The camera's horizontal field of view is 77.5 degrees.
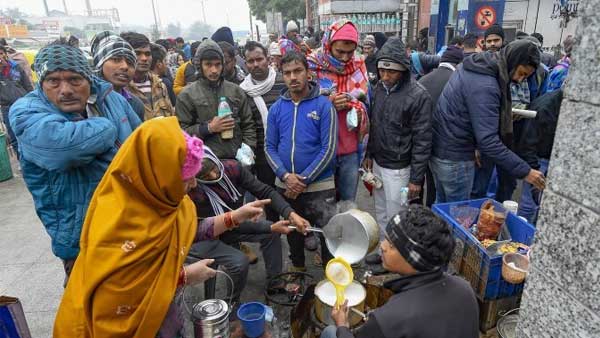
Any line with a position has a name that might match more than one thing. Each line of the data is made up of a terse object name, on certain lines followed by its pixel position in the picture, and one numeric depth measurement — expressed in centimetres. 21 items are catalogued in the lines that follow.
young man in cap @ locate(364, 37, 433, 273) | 311
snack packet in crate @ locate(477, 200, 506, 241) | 274
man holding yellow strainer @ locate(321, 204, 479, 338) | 149
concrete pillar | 114
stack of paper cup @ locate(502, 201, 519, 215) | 298
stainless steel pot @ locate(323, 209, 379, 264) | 253
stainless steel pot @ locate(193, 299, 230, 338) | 217
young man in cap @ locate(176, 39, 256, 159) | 337
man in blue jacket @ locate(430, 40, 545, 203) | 286
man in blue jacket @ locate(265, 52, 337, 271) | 309
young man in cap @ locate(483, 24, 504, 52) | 473
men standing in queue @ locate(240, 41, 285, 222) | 382
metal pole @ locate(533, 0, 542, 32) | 1425
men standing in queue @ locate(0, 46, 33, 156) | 626
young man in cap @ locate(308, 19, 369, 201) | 336
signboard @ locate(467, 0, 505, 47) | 860
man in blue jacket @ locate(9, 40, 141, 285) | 191
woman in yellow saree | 155
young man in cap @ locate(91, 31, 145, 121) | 304
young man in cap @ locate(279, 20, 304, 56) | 664
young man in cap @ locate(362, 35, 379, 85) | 670
